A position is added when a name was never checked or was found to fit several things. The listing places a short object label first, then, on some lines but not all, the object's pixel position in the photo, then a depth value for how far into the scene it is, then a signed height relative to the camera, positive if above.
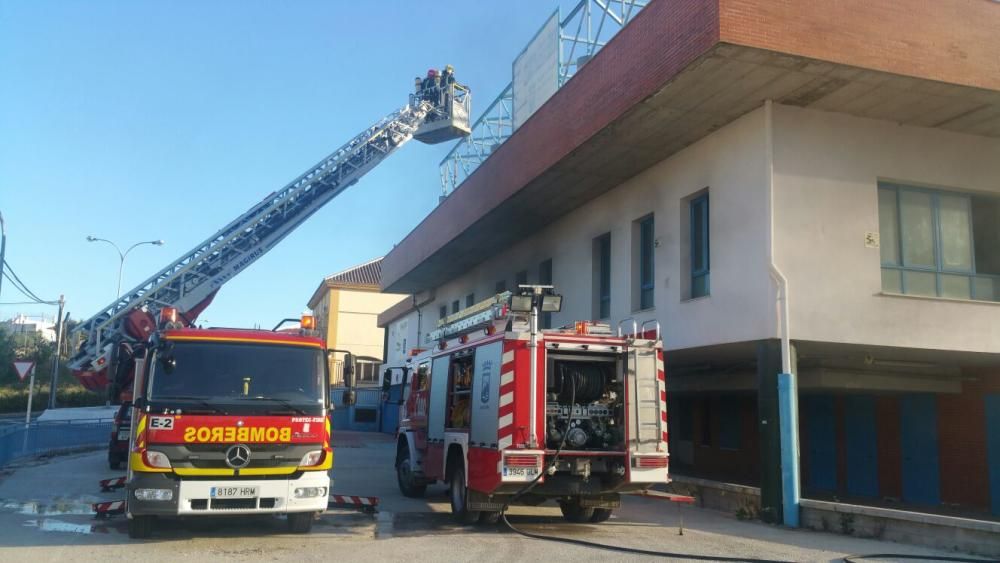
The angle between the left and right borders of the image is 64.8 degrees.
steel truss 17.25 +8.63
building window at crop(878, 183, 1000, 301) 13.28 +2.86
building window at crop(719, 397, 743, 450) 19.39 -0.38
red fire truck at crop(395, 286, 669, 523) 9.87 -0.14
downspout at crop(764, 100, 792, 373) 12.05 +2.16
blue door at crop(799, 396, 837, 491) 17.72 -0.70
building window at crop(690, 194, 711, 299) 14.33 +2.89
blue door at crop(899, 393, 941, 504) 15.55 -0.71
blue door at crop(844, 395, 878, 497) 16.77 -0.72
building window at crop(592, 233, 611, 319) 18.31 +3.05
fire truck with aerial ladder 8.63 -0.30
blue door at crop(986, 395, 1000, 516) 14.38 -0.54
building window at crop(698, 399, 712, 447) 20.86 -0.43
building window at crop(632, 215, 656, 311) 16.51 +3.06
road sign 21.47 +0.61
